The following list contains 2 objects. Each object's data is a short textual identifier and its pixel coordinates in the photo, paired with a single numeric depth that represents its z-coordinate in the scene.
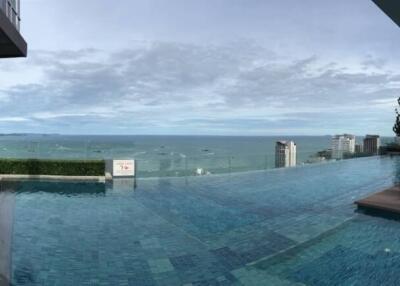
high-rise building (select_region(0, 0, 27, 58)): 7.81
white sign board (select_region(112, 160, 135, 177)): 17.20
